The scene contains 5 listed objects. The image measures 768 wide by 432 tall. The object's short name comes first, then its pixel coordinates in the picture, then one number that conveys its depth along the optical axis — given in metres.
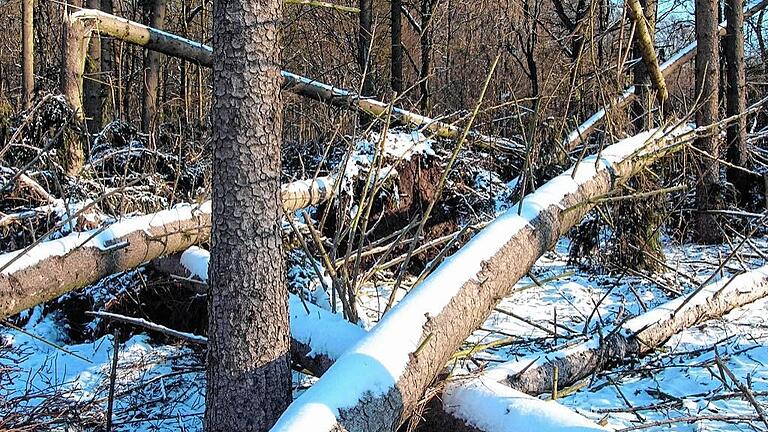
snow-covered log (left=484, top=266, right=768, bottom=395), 2.88
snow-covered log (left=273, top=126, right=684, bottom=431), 1.96
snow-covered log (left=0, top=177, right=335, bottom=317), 3.21
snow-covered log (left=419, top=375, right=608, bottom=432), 2.15
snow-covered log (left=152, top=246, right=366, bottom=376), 2.73
